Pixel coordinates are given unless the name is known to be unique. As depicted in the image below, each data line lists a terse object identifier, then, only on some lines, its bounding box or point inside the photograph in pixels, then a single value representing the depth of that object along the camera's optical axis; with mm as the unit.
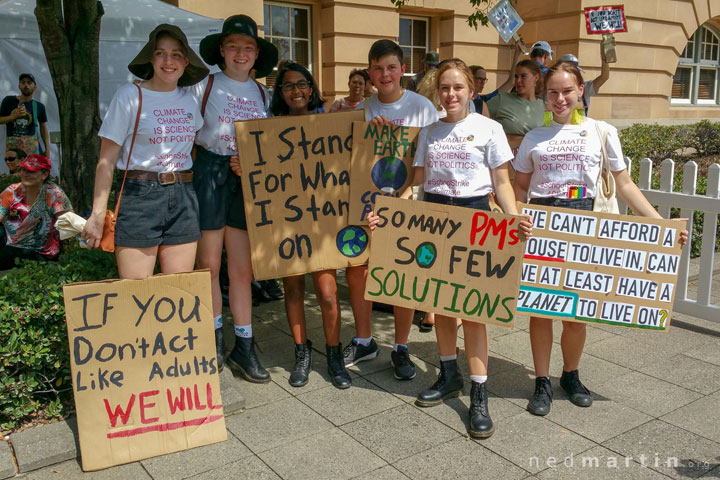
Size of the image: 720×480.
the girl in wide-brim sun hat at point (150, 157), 3350
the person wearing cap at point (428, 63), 7023
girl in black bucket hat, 3771
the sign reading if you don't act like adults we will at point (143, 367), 3215
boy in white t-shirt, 3891
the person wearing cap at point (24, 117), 8094
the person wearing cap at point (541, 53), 7082
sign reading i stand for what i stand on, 3848
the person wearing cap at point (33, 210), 5047
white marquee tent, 8055
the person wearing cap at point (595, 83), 6988
